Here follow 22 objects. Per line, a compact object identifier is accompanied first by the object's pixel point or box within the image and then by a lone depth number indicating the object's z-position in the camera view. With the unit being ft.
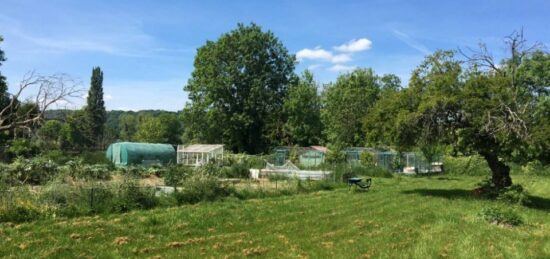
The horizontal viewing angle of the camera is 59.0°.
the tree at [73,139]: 287.32
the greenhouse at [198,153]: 165.17
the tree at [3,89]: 129.70
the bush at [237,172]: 103.65
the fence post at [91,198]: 44.98
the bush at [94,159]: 115.34
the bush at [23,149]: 105.76
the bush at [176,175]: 65.15
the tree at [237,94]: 197.98
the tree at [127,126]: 412.40
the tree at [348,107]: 189.98
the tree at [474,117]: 58.03
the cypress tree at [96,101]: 322.75
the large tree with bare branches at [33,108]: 59.36
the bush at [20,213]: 38.93
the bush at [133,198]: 46.80
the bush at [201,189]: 54.70
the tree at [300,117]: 195.83
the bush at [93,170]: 82.12
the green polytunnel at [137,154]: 140.87
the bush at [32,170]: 76.84
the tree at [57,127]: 265.01
